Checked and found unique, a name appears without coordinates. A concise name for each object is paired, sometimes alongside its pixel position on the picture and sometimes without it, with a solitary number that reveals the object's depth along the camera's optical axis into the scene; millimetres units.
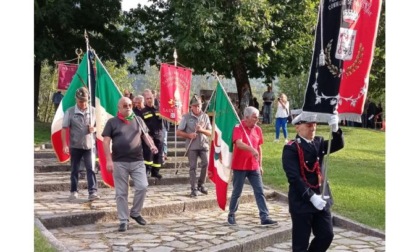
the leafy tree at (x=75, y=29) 22281
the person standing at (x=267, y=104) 26405
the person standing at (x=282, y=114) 18395
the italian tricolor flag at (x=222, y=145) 9555
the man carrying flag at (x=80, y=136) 9977
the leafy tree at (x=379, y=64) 28766
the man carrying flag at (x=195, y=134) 10773
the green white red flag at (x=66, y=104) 10547
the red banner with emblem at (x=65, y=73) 18797
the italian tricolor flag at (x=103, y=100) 9922
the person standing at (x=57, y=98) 22827
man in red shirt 8750
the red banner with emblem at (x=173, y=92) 13328
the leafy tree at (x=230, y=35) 20812
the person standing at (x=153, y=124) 12156
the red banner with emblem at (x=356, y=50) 5977
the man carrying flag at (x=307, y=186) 6039
